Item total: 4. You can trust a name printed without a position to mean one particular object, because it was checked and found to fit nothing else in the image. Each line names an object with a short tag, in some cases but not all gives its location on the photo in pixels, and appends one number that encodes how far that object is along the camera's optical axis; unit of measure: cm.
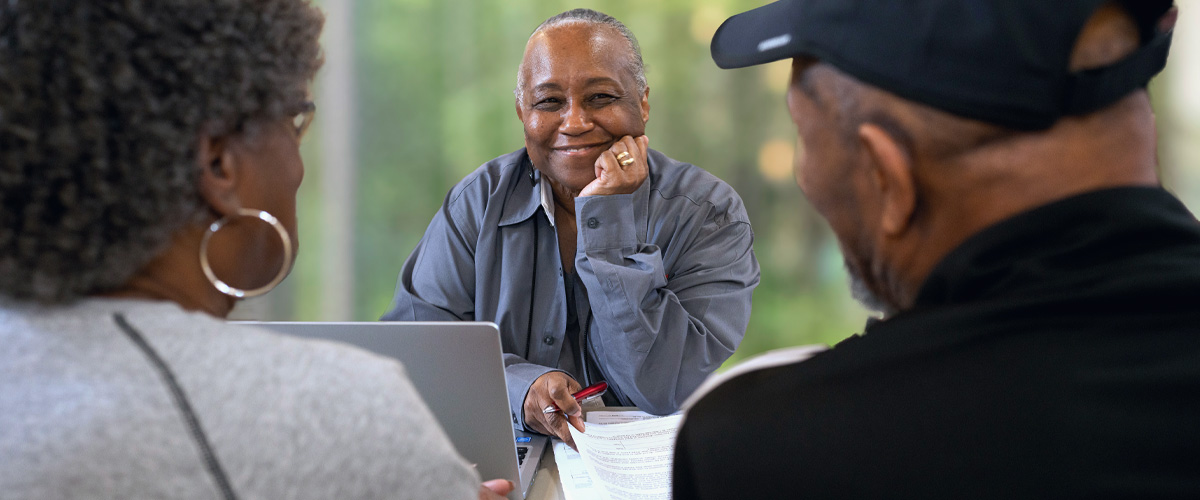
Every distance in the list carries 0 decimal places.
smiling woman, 164
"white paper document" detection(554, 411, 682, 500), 117
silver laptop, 107
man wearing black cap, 58
